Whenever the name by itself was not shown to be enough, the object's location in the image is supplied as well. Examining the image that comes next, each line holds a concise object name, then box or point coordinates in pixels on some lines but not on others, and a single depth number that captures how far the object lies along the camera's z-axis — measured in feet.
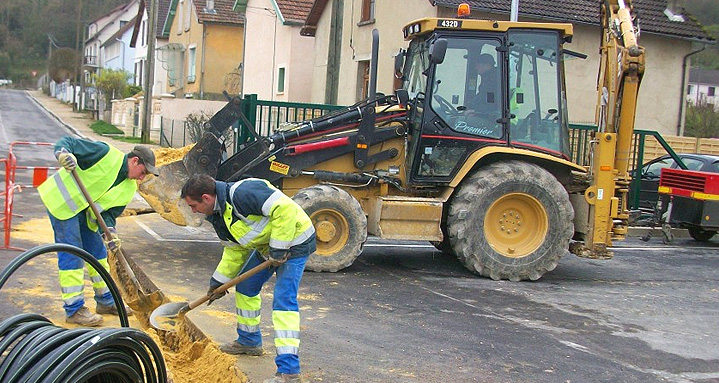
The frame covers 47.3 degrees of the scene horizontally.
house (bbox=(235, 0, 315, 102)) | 94.48
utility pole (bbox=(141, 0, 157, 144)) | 97.09
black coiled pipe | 13.91
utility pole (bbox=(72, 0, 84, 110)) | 191.72
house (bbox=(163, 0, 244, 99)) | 128.26
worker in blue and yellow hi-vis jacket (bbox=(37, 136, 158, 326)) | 22.39
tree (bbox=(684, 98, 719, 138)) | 107.76
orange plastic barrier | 32.86
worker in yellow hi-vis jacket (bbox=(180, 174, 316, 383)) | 18.13
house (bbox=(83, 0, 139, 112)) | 247.09
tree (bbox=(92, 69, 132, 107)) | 160.35
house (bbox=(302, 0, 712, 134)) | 66.54
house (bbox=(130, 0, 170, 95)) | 161.58
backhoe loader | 32.83
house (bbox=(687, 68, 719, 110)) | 233.76
